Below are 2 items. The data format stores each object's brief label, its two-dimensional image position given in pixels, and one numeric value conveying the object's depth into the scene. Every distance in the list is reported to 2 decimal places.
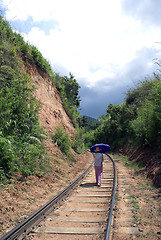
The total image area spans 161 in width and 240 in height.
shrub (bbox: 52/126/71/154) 14.09
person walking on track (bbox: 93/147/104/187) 8.73
